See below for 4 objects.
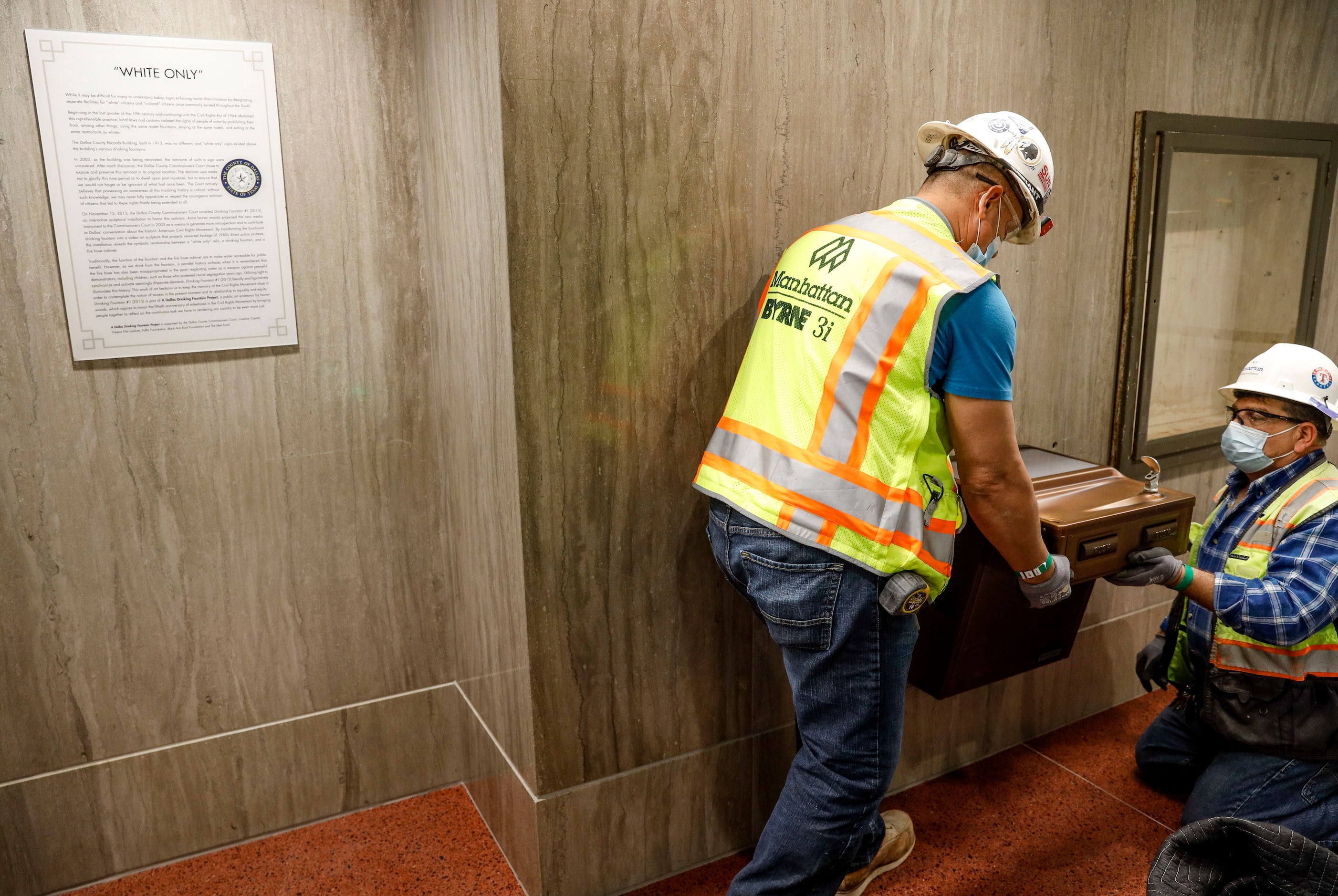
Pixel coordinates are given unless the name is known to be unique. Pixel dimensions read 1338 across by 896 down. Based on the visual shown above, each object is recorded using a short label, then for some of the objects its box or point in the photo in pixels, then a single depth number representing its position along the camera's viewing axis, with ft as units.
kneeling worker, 7.56
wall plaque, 7.07
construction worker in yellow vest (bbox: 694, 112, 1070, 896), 6.01
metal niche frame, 9.88
